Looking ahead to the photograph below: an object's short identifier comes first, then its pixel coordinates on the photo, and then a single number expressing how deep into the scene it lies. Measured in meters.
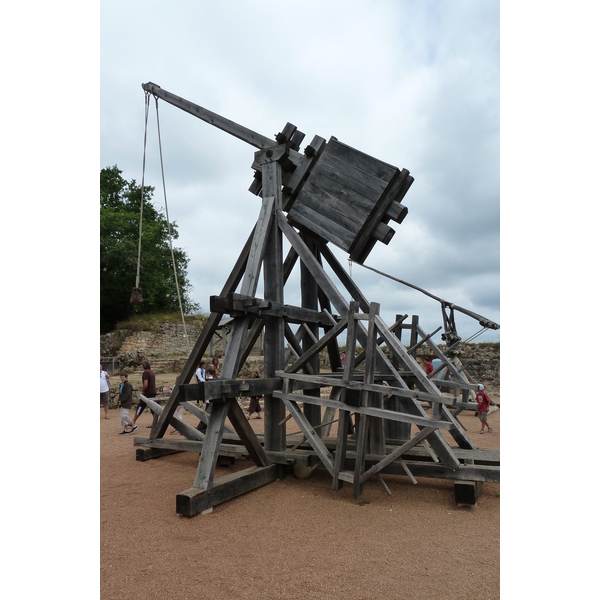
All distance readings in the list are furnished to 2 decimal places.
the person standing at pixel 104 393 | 11.26
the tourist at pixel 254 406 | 10.82
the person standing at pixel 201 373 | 10.20
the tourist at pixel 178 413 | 9.39
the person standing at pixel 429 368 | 12.78
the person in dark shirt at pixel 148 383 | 8.78
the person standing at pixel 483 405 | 9.00
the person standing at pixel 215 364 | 11.75
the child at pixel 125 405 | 9.05
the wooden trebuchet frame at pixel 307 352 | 4.67
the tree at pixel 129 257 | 24.49
